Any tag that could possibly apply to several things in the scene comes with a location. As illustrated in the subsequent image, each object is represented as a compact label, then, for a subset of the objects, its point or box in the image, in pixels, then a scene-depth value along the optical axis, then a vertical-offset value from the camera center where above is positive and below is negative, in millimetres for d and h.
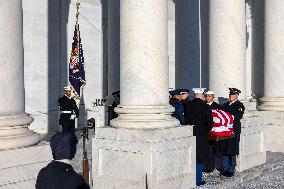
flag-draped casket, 11367 -903
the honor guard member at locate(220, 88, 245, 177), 11781 -1333
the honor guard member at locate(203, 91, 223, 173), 11680 -1516
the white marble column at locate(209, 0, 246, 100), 13477 +1165
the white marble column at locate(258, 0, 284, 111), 16281 +1207
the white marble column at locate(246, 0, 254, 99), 23727 +2694
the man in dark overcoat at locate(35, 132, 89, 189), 3793 -666
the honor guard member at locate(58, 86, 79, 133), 16359 -791
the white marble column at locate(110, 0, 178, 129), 9641 +483
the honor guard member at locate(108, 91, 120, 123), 12978 -546
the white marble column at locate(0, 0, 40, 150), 7754 +157
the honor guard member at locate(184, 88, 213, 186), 10836 -819
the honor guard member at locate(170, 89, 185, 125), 10812 -404
